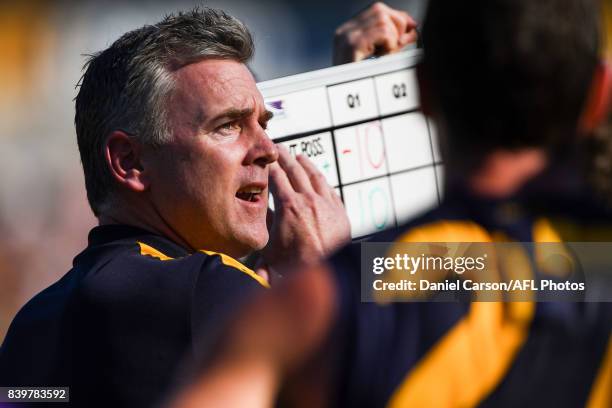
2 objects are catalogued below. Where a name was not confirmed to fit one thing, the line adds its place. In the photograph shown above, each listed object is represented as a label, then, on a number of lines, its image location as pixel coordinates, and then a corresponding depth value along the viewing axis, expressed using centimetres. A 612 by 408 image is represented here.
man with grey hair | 643
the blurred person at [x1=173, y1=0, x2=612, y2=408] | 518
